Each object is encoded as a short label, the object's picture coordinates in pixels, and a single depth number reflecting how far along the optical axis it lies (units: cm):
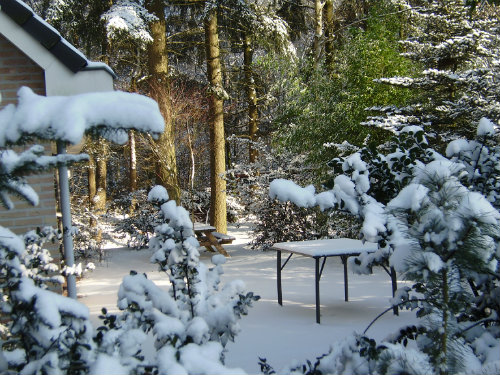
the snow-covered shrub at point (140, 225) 1119
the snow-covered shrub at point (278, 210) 972
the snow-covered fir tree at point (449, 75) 759
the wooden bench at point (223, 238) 1005
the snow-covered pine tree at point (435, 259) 179
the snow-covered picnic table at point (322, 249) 505
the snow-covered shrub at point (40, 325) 146
